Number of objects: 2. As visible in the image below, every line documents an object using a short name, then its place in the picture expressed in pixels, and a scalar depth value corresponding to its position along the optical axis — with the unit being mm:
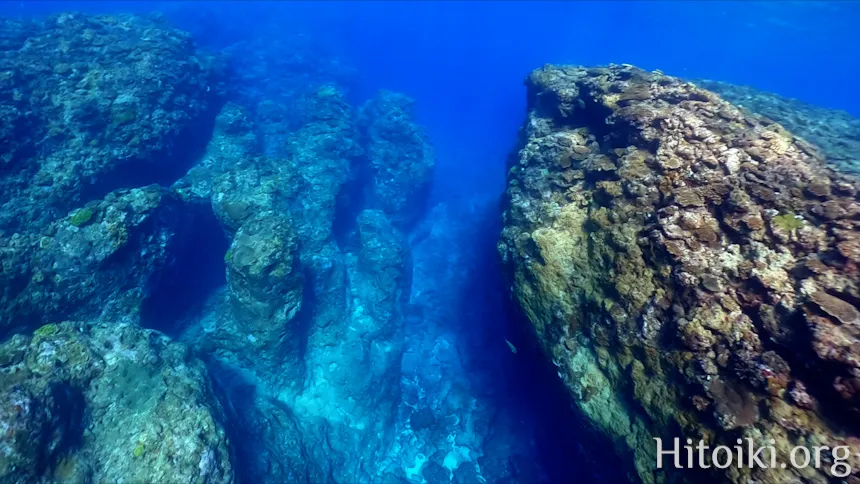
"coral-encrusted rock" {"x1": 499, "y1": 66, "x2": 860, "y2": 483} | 5145
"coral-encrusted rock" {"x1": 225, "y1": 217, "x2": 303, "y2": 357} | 11820
